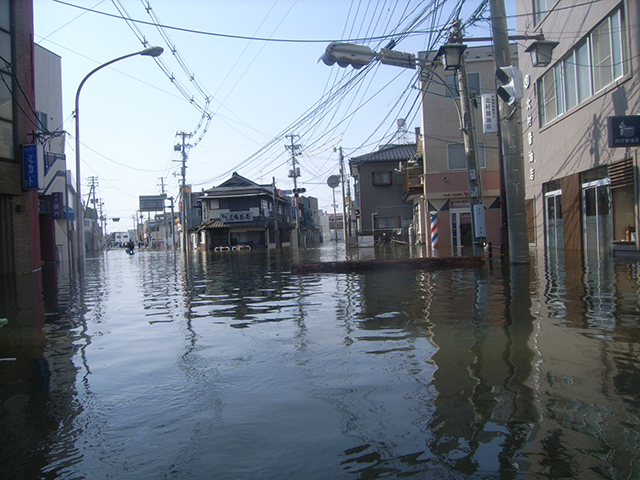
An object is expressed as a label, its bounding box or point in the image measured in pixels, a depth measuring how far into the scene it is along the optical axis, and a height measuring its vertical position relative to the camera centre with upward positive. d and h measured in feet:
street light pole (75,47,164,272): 70.03 +9.39
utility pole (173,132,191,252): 181.72 +32.57
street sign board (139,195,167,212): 304.77 +27.52
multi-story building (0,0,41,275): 53.47 +11.78
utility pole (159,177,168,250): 293.78 +30.47
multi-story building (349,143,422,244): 148.46 +11.96
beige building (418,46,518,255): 98.43 +14.35
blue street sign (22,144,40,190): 55.01 +9.10
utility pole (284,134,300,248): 171.38 +28.66
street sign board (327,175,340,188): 151.94 +17.73
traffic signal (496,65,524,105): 36.88 +10.52
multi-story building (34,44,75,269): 101.23 +18.02
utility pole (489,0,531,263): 42.63 +6.43
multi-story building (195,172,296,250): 191.11 +10.17
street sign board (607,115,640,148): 43.14 +8.00
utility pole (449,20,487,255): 50.34 +7.33
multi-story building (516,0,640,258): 45.62 +11.09
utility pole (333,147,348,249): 146.51 +18.49
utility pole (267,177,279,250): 176.86 +9.61
